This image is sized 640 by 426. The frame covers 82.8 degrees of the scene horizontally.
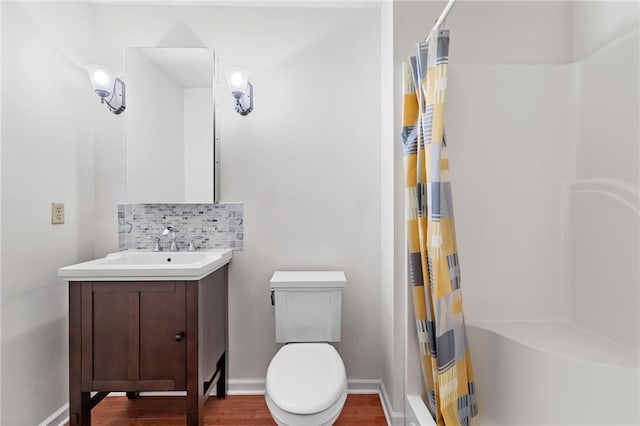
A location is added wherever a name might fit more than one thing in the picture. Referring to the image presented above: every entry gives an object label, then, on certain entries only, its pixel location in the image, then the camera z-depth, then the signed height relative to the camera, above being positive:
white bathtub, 1.27 -0.63
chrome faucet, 2.10 -0.16
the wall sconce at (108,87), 1.92 +0.67
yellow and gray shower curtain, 1.29 -0.14
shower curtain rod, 1.19 +0.67
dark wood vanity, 1.62 -0.59
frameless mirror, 2.10 +0.50
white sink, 1.61 -0.28
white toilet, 1.33 -0.67
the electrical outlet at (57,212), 1.85 -0.01
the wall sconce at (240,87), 1.98 +0.68
